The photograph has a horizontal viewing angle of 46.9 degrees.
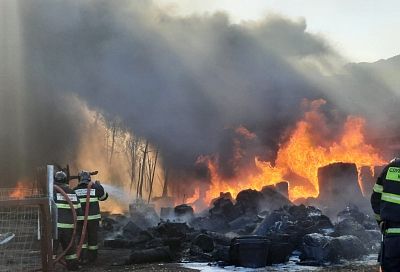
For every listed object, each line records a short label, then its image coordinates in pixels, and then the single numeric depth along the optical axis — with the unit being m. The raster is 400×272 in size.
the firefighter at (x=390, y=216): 4.41
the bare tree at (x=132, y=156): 41.55
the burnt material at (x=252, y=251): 8.38
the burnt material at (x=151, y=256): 8.95
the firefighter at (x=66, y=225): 8.11
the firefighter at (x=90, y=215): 9.26
